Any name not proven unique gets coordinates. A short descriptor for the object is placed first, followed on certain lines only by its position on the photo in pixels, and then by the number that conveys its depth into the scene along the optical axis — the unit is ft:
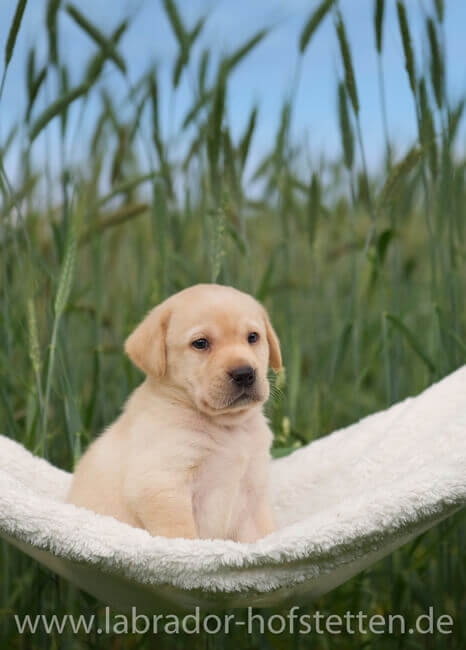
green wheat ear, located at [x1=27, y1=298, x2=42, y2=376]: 5.40
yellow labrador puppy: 4.91
